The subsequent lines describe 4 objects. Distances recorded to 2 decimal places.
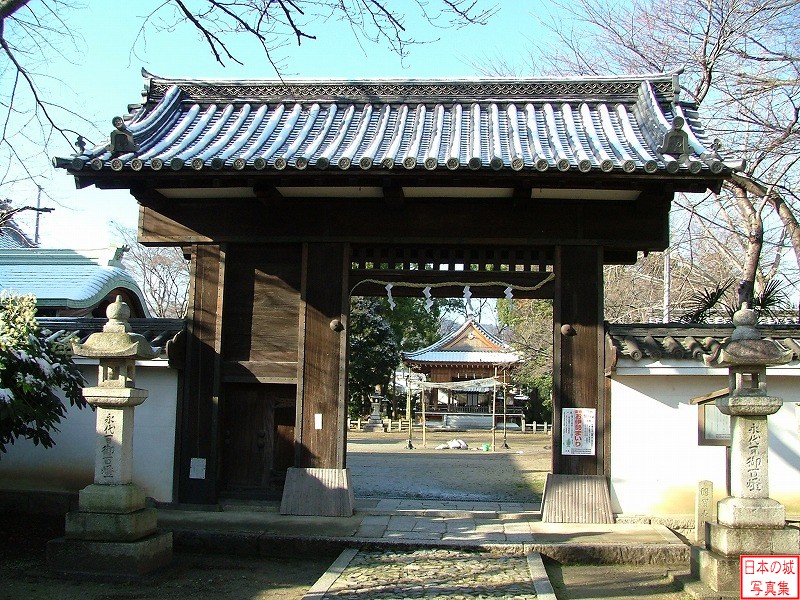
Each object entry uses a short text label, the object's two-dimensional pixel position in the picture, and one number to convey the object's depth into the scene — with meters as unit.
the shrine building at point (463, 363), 43.09
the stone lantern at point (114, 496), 8.41
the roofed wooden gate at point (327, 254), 10.73
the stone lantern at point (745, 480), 7.50
